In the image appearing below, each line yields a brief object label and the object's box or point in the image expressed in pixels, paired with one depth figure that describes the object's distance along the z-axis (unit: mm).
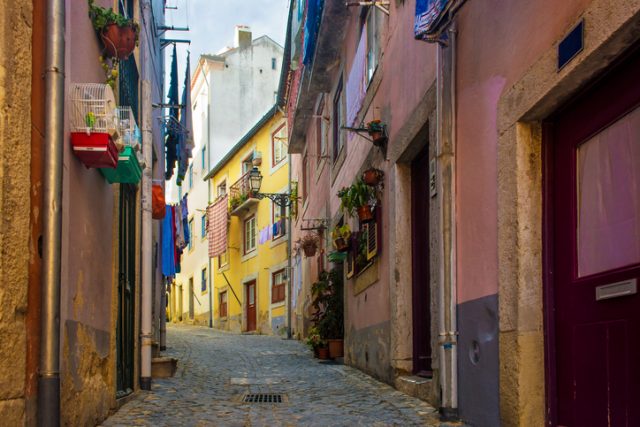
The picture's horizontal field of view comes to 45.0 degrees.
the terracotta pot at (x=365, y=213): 9105
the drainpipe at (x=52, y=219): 4027
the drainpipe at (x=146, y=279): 7758
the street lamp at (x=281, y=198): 20766
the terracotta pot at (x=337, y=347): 12078
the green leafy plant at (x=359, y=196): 9180
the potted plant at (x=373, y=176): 8781
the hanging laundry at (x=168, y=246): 12680
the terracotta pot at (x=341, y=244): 10719
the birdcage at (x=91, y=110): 4883
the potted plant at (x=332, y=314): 12102
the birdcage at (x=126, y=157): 5488
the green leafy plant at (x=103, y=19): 5641
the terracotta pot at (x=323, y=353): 12266
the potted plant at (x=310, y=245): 15719
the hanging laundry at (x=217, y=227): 28828
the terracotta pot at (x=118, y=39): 5793
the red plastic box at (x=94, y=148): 4836
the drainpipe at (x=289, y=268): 20609
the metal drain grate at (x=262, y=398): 7348
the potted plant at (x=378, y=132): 8625
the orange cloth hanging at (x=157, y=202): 8945
